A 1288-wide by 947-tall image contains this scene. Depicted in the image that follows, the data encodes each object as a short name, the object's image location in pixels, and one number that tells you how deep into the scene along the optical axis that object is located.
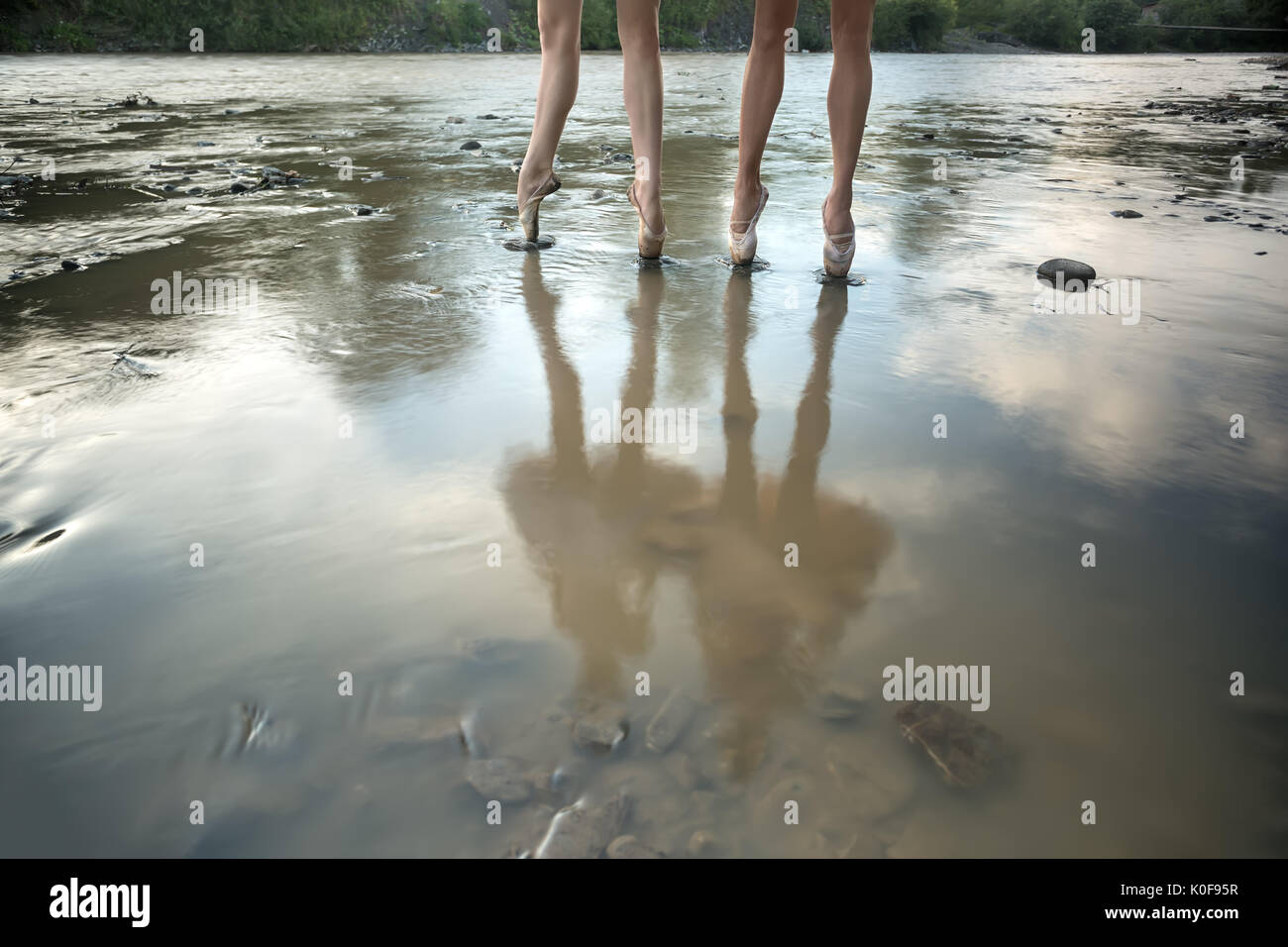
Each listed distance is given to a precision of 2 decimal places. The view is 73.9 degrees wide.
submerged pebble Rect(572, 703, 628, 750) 1.12
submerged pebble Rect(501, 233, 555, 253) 3.39
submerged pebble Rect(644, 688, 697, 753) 1.12
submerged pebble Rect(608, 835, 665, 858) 0.99
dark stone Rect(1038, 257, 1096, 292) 2.93
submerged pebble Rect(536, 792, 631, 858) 0.99
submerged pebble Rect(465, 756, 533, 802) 1.05
